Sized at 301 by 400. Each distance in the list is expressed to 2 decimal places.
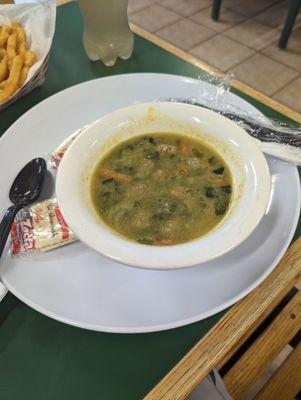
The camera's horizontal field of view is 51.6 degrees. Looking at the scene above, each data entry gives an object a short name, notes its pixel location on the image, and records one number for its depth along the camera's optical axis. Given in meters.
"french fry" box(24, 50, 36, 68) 0.36
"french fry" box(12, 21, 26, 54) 0.37
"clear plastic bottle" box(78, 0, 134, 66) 0.36
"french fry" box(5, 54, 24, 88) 0.34
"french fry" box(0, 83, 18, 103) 0.33
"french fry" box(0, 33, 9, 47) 0.38
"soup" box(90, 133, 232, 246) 0.25
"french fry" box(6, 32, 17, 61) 0.36
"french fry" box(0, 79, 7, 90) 0.34
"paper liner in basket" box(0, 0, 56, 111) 0.35
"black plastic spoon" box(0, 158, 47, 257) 0.26
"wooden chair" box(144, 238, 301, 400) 0.21
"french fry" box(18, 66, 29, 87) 0.35
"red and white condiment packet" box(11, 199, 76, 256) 0.25
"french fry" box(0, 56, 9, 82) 0.35
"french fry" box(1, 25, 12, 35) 0.38
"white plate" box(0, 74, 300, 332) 0.22
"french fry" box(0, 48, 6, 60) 0.37
